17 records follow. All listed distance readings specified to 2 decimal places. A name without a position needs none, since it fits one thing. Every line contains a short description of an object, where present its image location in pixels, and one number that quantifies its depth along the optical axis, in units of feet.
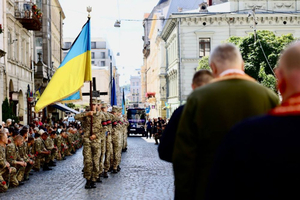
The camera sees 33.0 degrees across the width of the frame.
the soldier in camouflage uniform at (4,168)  36.37
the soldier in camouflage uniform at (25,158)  43.60
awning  121.39
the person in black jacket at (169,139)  13.41
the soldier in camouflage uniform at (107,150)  44.65
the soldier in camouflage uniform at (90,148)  38.24
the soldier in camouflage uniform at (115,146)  48.91
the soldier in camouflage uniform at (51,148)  55.95
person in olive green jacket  10.98
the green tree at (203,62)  150.00
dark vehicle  156.56
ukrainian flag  36.60
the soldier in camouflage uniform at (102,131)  40.50
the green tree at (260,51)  127.44
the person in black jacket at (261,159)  6.78
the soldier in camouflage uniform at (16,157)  39.73
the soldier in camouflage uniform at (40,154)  52.44
